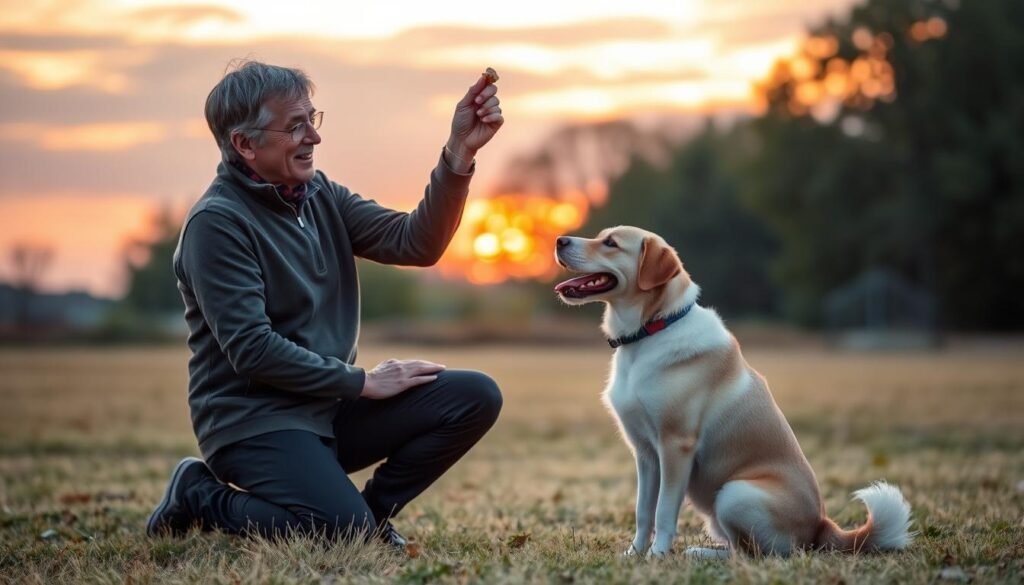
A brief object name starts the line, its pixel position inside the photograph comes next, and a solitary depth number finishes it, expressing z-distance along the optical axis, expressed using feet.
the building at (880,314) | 109.70
